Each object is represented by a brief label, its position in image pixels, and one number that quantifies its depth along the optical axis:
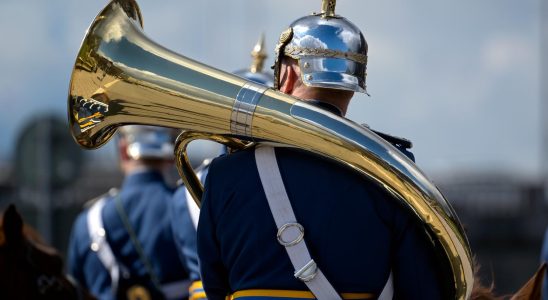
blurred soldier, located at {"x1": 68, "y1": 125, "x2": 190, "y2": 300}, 15.70
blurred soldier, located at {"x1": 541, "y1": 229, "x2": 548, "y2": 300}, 15.36
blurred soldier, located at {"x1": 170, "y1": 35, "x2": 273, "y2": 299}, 13.33
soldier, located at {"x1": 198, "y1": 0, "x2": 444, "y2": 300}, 8.99
